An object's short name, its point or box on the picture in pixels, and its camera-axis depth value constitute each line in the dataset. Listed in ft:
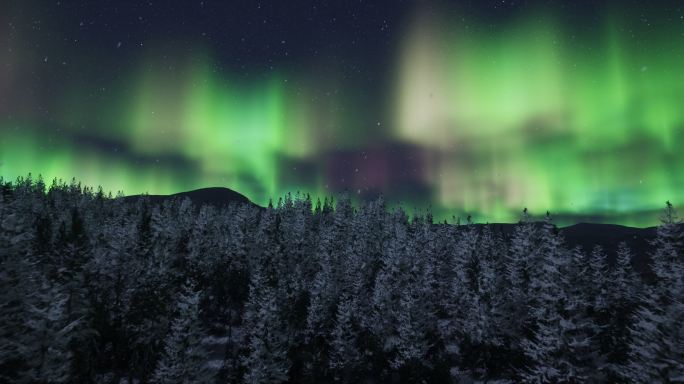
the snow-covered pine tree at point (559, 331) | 84.58
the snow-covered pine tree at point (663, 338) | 73.61
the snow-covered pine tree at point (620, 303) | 152.87
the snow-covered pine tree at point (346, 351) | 155.74
